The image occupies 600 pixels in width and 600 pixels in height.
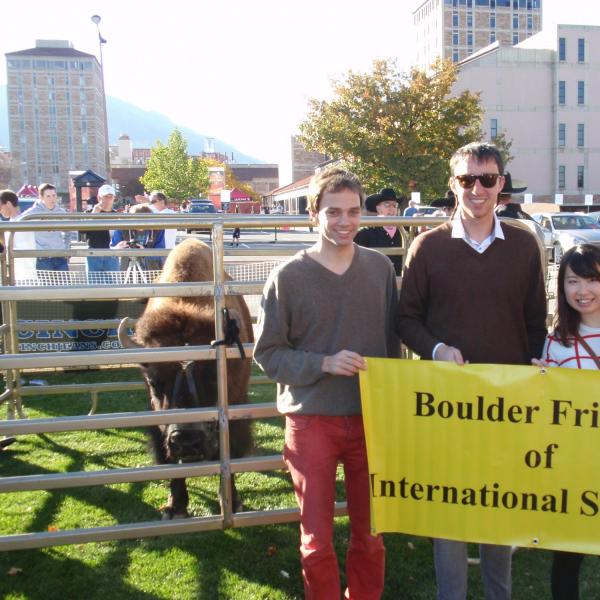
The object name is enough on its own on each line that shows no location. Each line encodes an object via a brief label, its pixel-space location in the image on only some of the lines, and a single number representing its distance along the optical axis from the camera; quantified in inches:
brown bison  149.9
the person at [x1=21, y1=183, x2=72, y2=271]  332.2
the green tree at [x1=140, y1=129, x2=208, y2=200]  2699.3
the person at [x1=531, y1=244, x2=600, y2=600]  113.1
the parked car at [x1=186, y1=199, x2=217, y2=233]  1408.7
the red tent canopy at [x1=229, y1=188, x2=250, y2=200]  2159.7
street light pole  1079.6
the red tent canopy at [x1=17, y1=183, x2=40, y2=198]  1011.8
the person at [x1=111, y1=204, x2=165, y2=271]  346.3
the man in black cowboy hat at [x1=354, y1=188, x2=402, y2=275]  255.1
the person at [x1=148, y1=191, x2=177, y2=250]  442.6
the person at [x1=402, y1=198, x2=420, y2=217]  463.2
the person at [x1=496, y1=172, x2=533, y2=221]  305.2
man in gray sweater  108.5
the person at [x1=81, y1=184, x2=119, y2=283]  351.3
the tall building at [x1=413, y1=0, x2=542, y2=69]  3944.4
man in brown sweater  109.0
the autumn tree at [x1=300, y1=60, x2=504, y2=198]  1173.7
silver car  824.4
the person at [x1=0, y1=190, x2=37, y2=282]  318.3
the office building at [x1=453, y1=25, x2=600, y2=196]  2368.4
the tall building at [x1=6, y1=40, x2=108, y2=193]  5128.0
